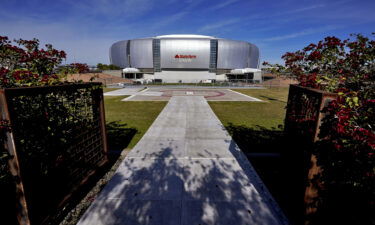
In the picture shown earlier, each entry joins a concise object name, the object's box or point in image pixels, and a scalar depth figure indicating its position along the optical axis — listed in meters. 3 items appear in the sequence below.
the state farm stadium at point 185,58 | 58.75
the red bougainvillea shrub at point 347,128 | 1.87
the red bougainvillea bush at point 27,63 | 2.69
